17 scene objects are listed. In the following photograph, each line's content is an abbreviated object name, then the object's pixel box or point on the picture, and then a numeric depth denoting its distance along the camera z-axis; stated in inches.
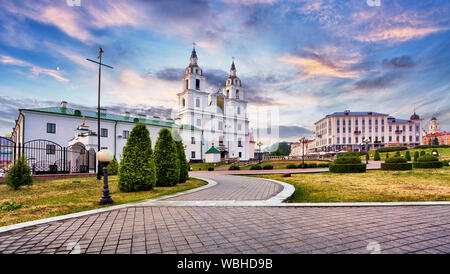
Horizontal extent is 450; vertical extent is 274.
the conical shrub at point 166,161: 446.3
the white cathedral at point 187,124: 1056.8
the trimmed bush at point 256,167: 1174.2
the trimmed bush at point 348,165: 726.5
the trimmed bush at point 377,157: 1595.7
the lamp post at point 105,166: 268.6
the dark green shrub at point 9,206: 241.7
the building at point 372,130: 3149.6
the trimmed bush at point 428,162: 788.6
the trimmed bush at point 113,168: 731.4
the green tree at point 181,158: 516.7
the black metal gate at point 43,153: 937.2
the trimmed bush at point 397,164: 764.9
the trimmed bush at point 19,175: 385.1
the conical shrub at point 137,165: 368.2
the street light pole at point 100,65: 657.6
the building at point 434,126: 4658.0
